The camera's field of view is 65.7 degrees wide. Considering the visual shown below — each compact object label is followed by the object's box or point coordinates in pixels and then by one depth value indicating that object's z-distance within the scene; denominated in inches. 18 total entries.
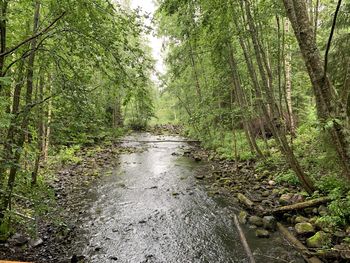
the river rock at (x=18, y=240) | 188.4
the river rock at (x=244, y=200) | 264.3
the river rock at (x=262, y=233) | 208.2
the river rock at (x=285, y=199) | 250.1
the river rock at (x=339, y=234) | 176.5
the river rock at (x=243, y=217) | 236.7
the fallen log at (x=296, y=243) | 166.7
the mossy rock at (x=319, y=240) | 177.5
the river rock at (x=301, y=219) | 212.8
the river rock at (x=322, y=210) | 207.2
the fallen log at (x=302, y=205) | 217.5
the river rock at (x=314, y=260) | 163.5
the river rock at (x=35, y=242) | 193.3
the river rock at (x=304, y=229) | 197.8
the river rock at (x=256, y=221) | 226.5
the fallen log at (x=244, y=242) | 178.8
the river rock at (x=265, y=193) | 286.4
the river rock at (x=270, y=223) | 218.8
